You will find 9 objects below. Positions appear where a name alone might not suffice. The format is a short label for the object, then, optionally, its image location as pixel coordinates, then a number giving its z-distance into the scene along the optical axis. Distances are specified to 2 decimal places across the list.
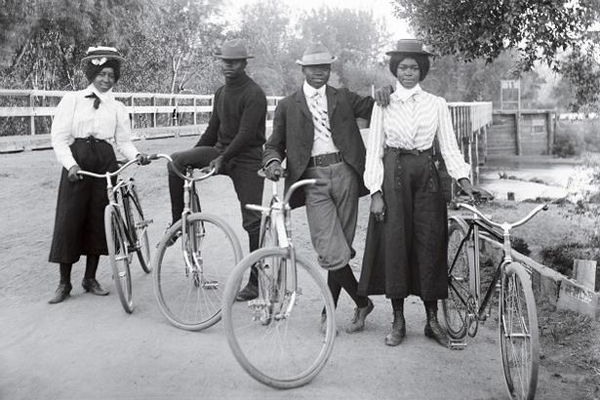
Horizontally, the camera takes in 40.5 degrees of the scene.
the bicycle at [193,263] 5.25
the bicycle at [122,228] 5.54
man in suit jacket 5.18
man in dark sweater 5.62
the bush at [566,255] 13.85
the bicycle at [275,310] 4.21
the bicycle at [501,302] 4.03
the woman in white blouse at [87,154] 5.87
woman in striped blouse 5.04
